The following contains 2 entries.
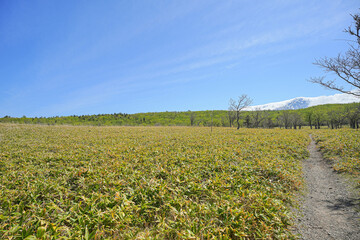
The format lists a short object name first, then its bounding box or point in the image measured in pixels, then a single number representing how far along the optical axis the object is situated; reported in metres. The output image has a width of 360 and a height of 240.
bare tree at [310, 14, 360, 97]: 8.42
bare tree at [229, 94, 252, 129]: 35.74
